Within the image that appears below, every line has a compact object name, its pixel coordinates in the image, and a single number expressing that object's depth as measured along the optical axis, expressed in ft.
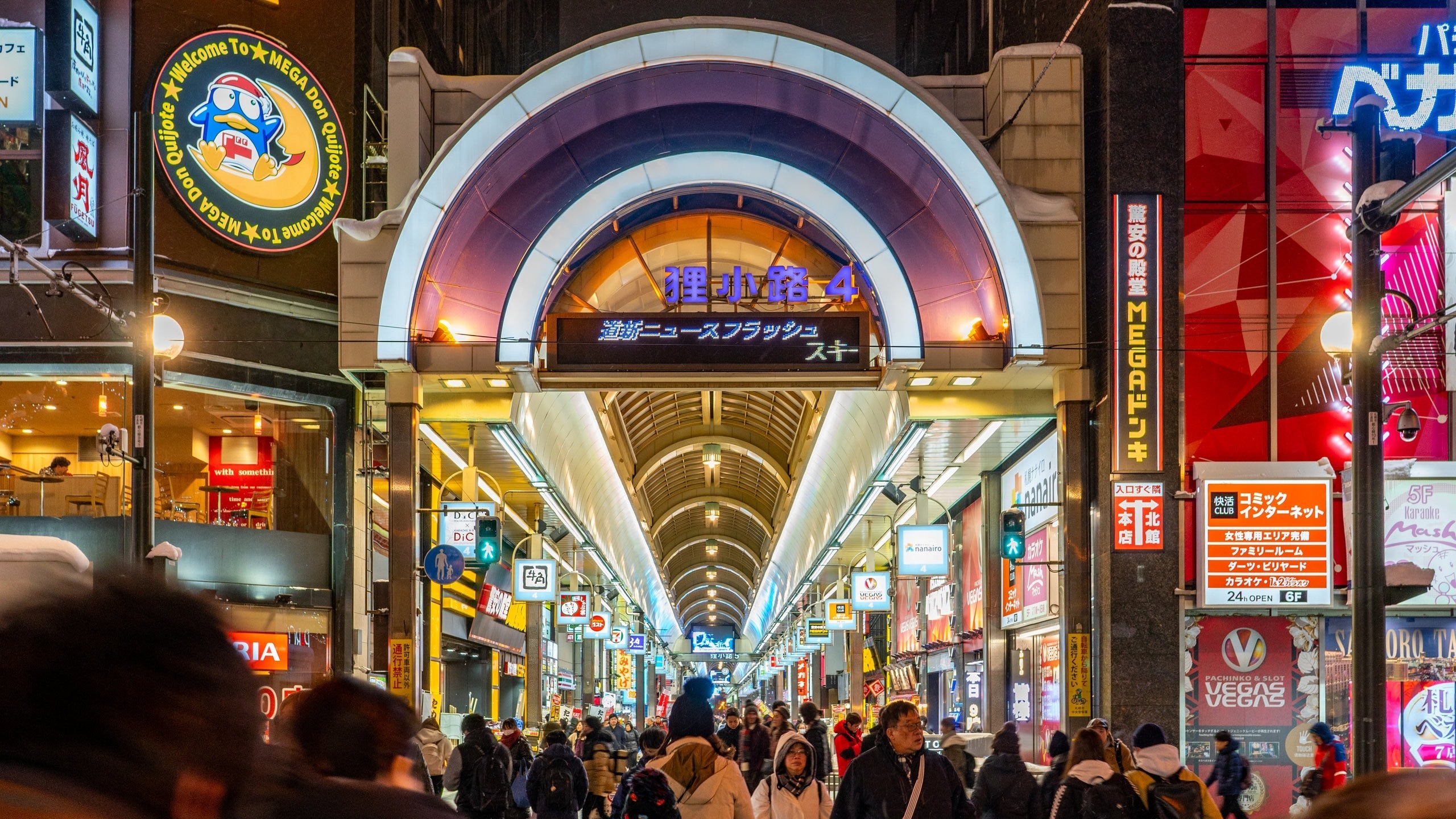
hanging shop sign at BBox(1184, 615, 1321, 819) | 52.95
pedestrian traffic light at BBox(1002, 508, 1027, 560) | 56.59
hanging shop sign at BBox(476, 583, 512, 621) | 92.43
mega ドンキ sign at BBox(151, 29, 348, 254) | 61.93
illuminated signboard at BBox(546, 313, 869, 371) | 54.60
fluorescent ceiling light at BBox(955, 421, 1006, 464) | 63.30
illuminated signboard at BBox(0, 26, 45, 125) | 47.67
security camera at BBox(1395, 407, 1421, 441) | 41.55
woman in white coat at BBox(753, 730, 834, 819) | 30.78
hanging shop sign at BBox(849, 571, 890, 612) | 94.02
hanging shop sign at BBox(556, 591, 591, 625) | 111.55
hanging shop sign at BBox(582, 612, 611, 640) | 123.65
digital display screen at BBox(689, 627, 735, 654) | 267.39
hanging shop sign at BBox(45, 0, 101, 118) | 53.52
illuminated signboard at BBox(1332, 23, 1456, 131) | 48.88
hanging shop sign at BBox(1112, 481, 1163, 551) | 52.65
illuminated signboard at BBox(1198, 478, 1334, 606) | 51.42
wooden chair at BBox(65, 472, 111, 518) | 58.44
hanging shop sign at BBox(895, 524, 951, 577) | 73.31
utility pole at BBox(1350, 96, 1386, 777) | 38.24
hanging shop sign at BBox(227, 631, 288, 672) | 61.93
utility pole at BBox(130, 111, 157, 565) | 42.96
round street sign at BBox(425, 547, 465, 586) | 57.98
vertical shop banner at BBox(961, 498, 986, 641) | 76.84
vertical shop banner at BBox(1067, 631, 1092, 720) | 54.24
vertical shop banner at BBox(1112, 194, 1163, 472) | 53.01
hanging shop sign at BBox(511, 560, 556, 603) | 85.76
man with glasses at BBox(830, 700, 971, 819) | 24.00
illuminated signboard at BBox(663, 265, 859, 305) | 59.26
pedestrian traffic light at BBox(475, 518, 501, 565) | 61.41
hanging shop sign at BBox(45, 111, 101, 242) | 55.77
